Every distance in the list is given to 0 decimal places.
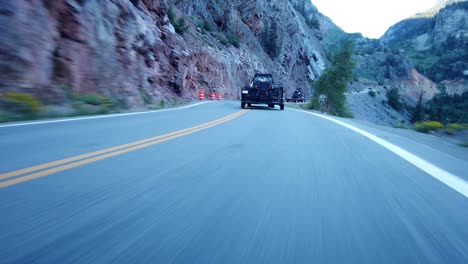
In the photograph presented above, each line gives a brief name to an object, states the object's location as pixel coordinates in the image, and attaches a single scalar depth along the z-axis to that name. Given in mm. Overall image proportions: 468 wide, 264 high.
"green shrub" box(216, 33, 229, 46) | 57575
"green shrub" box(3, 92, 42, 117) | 11953
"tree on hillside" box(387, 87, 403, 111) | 96312
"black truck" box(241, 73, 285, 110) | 26375
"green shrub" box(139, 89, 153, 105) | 24766
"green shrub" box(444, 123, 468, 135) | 15172
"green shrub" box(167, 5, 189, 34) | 44906
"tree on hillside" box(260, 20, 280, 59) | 75625
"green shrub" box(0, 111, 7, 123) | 10753
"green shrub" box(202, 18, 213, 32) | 57266
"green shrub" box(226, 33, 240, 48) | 61375
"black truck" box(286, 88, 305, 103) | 58000
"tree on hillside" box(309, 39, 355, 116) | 44219
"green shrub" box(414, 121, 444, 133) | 15992
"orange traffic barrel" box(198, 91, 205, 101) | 41122
